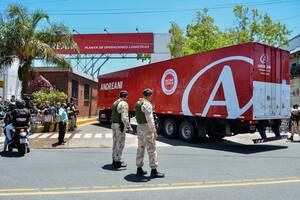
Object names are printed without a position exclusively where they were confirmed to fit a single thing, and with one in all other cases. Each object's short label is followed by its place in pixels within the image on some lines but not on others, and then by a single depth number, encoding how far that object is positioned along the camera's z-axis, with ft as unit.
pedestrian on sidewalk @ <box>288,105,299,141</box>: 46.26
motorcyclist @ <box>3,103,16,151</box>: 32.86
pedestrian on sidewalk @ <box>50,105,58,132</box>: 52.31
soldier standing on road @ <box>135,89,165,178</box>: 22.31
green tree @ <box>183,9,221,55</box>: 87.04
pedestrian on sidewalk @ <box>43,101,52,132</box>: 53.16
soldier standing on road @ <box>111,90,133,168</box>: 25.94
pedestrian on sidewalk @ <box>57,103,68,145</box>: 39.42
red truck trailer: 36.68
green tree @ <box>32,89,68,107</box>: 59.26
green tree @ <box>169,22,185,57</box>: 102.14
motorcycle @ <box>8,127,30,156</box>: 31.48
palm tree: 51.03
